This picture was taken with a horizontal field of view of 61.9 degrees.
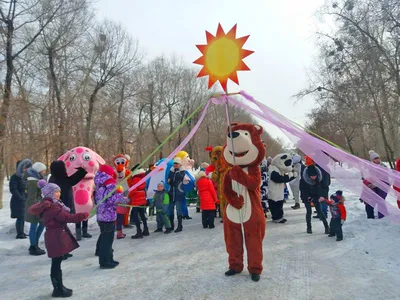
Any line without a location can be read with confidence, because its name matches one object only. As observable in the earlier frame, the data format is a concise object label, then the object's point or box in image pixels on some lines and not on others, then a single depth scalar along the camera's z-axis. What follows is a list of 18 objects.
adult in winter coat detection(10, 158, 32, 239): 7.56
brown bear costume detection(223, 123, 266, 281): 4.66
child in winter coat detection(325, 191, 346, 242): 6.48
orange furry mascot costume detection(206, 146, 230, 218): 8.25
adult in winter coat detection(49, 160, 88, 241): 6.62
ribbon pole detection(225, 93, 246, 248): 4.68
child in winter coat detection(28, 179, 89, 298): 4.36
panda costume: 8.83
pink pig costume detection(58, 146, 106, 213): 7.85
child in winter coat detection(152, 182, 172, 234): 8.20
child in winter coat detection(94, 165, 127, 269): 5.52
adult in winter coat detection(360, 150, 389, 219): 7.74
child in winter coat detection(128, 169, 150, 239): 7.76
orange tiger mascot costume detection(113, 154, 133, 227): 8.10
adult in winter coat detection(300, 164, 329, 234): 7.26
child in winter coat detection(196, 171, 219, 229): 8.48
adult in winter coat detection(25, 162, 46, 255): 6.42
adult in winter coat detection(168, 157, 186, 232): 8.53
